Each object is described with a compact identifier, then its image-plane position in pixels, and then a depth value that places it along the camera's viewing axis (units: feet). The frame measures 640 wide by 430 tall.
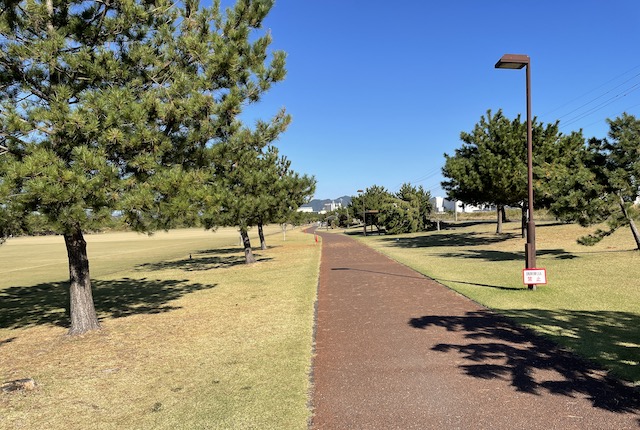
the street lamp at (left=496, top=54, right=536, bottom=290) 31.94
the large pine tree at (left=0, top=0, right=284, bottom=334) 18.13
